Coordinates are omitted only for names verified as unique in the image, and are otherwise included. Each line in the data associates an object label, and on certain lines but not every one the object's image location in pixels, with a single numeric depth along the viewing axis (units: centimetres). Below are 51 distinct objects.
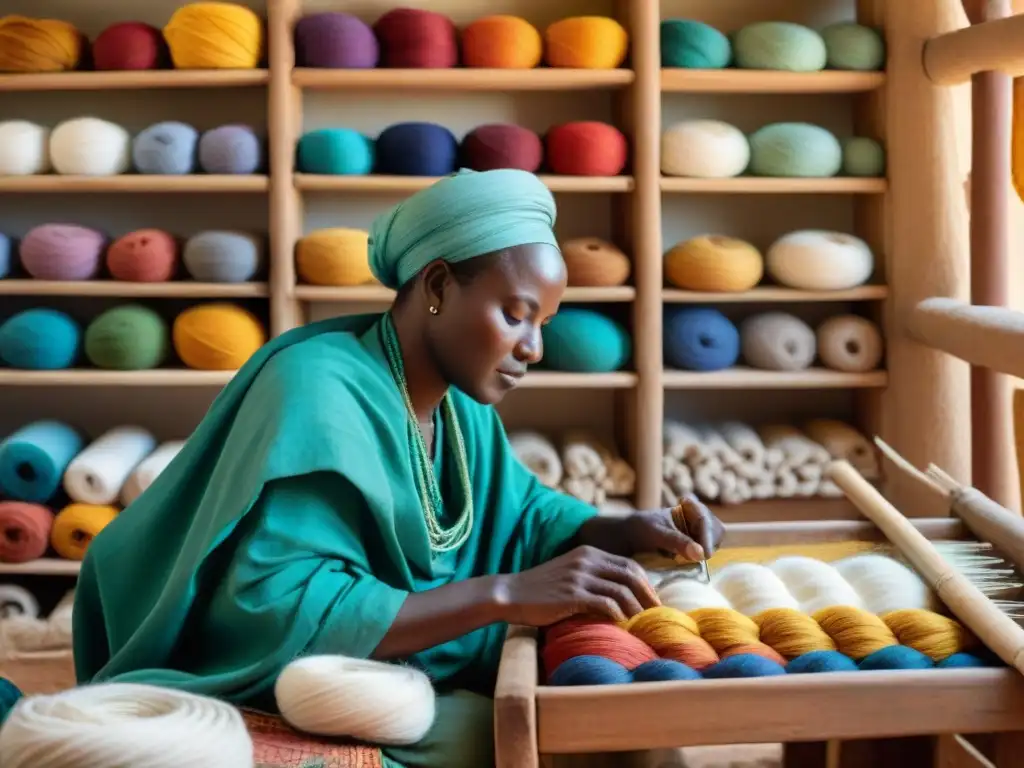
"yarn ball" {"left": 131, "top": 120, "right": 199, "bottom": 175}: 330
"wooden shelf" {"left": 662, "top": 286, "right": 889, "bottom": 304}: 334
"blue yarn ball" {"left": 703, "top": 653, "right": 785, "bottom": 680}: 127
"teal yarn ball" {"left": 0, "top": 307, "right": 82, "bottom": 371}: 330
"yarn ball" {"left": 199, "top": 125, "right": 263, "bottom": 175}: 328
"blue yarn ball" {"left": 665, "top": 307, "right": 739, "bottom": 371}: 334
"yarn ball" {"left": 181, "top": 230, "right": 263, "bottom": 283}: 330
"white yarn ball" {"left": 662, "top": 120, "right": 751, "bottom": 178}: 329
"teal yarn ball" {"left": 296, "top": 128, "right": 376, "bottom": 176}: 327
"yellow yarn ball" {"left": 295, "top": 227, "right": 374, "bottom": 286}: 327
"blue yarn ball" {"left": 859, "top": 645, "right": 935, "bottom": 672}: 129
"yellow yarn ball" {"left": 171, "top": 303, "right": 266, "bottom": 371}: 329
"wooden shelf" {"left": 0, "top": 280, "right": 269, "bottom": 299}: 331
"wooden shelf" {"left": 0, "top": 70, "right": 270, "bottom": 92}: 328
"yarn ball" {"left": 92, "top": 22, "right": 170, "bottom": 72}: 329
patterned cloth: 132
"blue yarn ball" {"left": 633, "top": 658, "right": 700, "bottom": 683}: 126
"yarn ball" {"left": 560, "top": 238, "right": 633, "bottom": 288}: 329
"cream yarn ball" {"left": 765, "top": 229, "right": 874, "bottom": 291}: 332
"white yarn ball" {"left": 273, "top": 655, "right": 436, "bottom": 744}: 133
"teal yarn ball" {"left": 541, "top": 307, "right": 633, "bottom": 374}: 328
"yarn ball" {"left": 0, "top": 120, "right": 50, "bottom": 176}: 333
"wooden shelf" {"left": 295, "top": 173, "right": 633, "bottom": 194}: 327
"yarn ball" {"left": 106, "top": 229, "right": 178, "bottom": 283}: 332
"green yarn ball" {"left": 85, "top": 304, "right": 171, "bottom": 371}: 330
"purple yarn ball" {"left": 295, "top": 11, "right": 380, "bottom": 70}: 325
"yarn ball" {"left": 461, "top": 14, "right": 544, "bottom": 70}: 326
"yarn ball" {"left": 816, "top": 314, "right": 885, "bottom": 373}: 340
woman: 146
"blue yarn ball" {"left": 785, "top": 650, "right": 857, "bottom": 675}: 129
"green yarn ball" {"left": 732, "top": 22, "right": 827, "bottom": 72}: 329
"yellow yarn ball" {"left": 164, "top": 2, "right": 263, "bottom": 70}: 323
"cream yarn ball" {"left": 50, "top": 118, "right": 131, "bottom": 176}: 331
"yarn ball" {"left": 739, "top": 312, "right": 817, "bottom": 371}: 339
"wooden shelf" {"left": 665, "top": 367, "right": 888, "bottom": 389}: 335
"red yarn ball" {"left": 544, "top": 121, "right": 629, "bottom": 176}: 327
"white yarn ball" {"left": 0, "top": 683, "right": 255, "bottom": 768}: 113
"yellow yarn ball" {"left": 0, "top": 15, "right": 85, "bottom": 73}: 329
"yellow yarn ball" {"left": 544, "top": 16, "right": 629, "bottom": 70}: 326
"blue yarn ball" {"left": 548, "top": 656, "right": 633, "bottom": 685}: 127
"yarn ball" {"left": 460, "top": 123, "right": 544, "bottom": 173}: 327
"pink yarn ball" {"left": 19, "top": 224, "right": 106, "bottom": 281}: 333
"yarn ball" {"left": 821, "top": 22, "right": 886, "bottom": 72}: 333
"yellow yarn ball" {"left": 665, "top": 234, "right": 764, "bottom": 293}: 330
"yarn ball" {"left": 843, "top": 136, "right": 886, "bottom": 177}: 337
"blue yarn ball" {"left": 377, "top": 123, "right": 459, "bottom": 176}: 327
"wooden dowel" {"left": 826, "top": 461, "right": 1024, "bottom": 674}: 129
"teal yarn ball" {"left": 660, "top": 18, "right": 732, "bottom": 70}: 329
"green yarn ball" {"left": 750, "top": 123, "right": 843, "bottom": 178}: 331
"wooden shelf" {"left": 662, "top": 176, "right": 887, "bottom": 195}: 330
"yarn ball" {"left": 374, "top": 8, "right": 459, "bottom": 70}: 326
